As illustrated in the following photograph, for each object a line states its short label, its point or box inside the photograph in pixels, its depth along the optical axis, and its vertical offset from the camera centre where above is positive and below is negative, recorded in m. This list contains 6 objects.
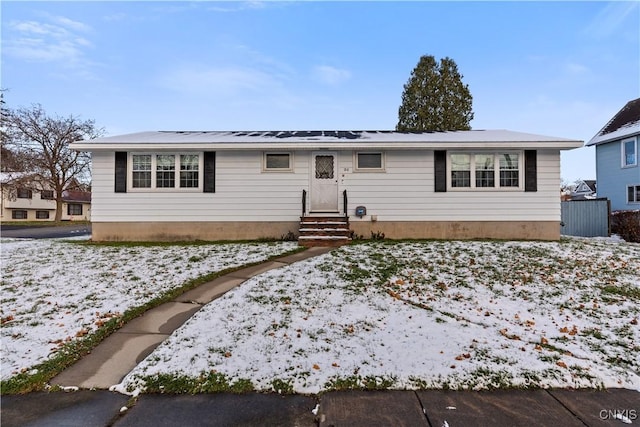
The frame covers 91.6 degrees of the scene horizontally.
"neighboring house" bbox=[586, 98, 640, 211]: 16.34 +3.30
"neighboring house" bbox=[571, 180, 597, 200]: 45.00 +4.03
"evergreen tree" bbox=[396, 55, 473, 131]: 22.81 +8.75
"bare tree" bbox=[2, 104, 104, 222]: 26.28 +5.93
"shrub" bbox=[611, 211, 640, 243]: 11.77 -0.31
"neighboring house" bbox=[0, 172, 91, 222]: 40.84 +1.19
